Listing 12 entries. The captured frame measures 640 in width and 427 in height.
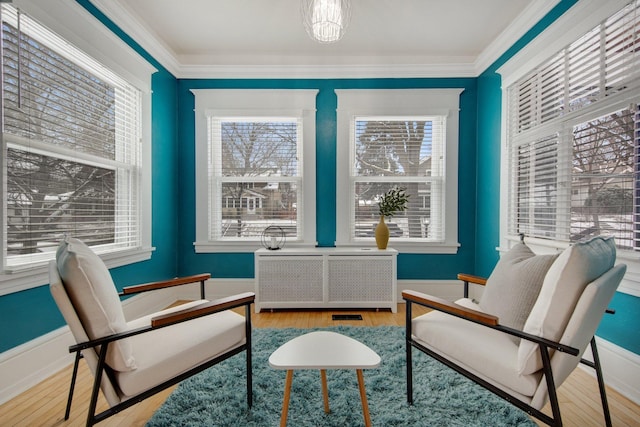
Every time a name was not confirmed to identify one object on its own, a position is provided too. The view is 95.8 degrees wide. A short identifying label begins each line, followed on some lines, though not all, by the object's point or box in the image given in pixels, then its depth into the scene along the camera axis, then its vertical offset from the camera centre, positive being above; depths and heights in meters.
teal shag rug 1.46 -1.04
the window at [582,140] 1.75 +0.53
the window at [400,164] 3.40 +0.57
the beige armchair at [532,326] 1.08 -0.48
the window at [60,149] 1.72 +0.47
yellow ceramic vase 3.21 -0.26
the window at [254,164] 3.41 +0.58
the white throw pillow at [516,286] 1.38 -0.38
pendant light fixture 2.07 +1.39
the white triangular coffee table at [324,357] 1.27 -0.66
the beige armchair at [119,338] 1.12 -0.59
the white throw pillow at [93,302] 1.13 -0.36
